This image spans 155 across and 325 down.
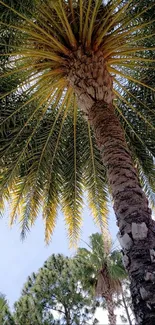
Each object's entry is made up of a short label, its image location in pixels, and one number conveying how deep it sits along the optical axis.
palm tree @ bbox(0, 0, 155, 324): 4.21
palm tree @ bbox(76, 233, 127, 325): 15.96
